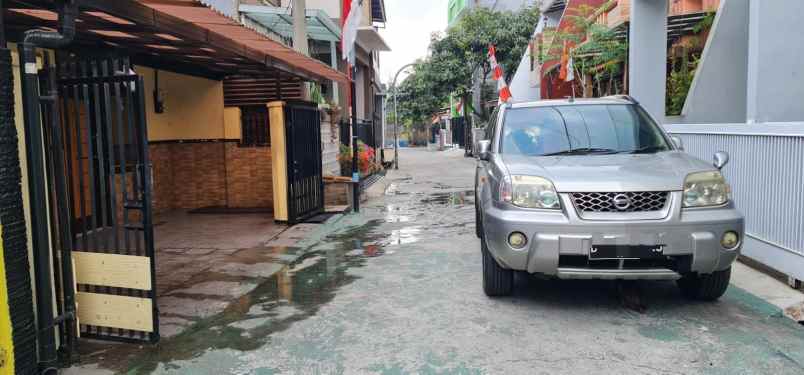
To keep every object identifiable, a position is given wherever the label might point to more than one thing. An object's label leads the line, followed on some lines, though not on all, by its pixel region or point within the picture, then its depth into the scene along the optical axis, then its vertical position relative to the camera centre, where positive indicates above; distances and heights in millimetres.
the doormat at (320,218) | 10484 -1405
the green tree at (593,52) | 14945 +2012
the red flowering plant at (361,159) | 15422 -607
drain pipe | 3736 -169
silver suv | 4551 -673
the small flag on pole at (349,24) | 11273 +2047
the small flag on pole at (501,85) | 10758 +863
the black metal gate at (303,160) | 10133 -397
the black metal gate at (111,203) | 4273 -430
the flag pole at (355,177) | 11945 -789
